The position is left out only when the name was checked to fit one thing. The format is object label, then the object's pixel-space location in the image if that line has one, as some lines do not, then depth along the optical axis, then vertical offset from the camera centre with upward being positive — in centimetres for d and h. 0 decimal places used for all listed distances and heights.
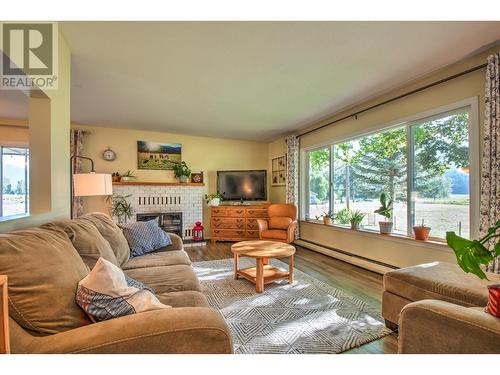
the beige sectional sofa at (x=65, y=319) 86 -52
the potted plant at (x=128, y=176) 480 +23
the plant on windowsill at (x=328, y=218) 417 -54
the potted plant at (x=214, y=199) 529 -26
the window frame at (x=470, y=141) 226 +54
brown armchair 409 -66
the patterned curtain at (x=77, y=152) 437 +67
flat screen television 553 +5
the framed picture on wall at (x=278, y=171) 554 +40
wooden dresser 513 -75
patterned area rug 167 -110
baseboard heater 312 -107
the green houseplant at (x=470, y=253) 95 -27
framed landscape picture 505 +71
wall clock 477 +66
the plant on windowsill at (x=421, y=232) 267 -51
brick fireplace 480 -27
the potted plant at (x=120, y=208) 466 -41
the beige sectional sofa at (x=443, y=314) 95 -62
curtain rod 227 +112
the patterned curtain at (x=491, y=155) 202 +28
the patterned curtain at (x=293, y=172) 489 +32
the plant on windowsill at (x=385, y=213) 311 -34
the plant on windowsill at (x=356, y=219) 360 -48
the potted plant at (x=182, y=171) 519 +36
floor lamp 228 +3
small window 409 +13
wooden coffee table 253 -77
